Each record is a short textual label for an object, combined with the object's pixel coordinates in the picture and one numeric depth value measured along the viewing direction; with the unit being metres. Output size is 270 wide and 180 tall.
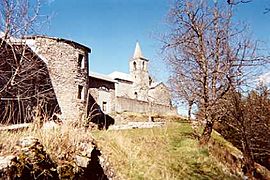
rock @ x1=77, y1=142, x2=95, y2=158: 4.12
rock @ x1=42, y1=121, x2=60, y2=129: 4.19
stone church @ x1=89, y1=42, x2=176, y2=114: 24.98
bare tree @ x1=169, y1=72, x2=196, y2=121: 12.14
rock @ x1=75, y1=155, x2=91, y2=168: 3.92
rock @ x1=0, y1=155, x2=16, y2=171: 2.84
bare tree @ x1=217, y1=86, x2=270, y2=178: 12.82
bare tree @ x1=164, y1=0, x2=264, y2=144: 9.95
